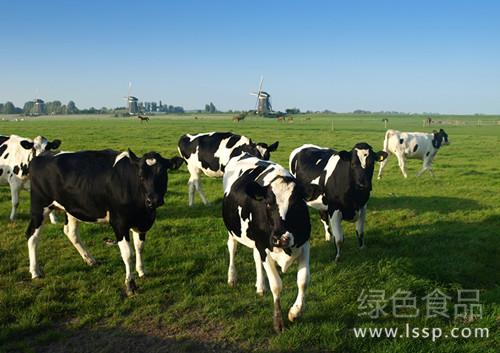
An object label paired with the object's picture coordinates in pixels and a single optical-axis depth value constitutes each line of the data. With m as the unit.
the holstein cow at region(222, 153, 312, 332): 4.89
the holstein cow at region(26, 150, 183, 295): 6.19
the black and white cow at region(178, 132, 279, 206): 11.66
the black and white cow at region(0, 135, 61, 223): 10.02
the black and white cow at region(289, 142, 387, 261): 7.77
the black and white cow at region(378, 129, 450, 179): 18.91
